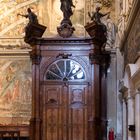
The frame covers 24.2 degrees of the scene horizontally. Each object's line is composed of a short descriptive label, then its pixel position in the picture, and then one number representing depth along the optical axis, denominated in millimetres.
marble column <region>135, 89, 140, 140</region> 7093
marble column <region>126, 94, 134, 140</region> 7974
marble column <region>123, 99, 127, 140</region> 9492
